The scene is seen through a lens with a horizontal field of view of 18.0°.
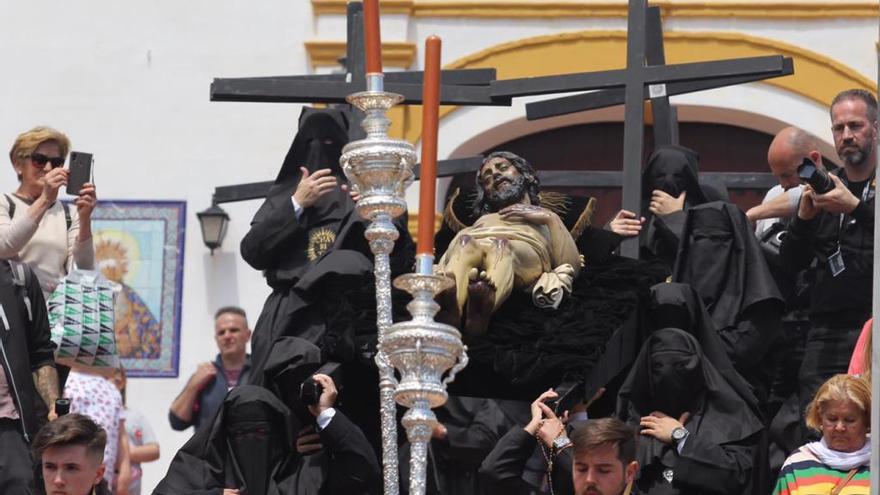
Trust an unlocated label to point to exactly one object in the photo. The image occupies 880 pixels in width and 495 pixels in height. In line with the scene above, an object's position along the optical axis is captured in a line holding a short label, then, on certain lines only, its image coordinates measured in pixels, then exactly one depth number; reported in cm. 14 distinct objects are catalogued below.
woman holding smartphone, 1170
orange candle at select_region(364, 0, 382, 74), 817
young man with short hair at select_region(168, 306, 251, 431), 1398
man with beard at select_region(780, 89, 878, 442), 1157
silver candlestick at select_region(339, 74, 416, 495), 827
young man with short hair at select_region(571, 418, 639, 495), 952
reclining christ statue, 1119
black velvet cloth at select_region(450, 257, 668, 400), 1096
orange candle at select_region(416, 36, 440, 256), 778
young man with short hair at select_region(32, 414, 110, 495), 977
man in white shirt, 1252
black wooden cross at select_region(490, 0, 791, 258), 1279
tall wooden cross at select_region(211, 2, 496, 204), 1302
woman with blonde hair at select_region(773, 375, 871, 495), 991
